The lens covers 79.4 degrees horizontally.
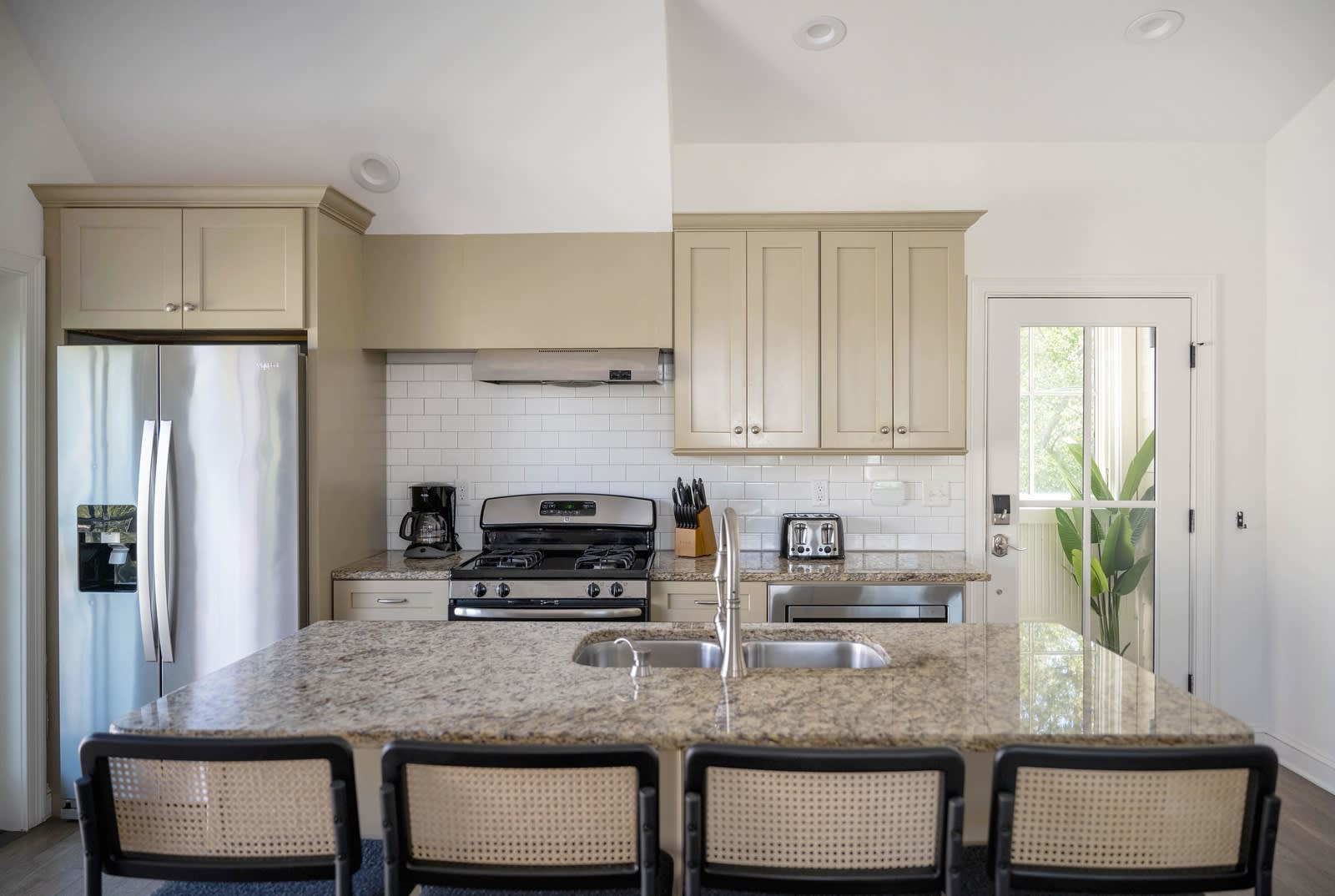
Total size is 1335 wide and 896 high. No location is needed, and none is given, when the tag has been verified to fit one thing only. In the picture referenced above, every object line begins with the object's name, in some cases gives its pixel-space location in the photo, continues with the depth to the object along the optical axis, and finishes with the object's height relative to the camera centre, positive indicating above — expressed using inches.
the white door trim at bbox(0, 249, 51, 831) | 116.0 -18.9
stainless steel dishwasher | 126.2 -25.2
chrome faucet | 64.2 -13.7
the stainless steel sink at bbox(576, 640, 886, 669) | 79.4 -21.1
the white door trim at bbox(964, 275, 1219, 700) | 142.9 +10.6
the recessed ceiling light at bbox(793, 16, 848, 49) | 118.8 +61.4
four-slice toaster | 138.9 -16.5
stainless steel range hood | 135.9 +13.2
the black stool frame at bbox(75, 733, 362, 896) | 47.1 -22.3
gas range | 123.2 -19.4
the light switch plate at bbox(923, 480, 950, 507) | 147.7 -9.7
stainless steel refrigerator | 115.5 -10.3
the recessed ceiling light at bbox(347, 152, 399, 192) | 128.0 +43.9
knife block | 139.7 -17.2
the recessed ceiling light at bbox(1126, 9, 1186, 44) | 117.4 +61.3
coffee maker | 142.0 -14.2
